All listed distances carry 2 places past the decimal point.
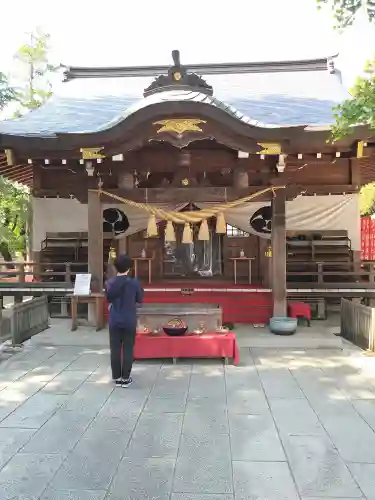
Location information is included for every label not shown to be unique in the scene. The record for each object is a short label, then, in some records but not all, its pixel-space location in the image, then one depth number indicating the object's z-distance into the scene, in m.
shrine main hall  7.66
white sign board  8.12
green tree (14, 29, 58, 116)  18.36
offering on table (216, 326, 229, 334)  6.81
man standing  5.34
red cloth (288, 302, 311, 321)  9.12
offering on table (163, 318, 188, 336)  6.59
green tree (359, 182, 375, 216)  19.77
